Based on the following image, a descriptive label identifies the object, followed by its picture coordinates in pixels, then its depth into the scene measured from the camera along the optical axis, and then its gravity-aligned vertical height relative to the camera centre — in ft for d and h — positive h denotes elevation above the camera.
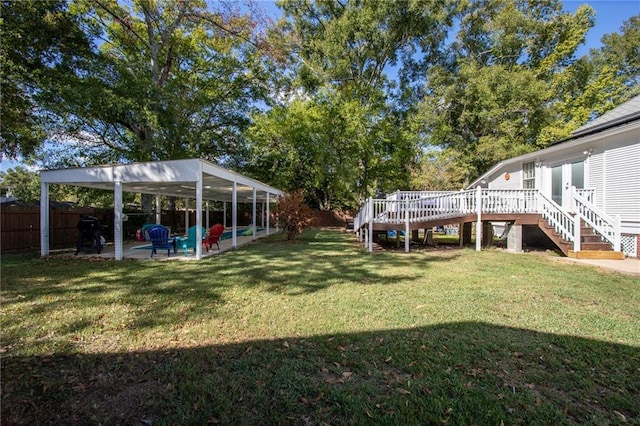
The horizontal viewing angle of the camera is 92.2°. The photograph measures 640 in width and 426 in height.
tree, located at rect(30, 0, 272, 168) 45.16 +22.69
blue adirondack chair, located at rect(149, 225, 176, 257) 29.63 -2.66
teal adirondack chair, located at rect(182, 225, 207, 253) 31.61 -2.79
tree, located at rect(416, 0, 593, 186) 65.57 +29.46
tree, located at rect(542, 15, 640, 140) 67.51 +30.27
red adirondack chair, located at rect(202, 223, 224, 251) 33.73 -2.87
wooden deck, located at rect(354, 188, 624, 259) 29.22 -0.33
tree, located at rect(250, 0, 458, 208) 71.92 +29.93
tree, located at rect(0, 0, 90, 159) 35.42 +19.78
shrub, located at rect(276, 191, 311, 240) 43.60 -0.38
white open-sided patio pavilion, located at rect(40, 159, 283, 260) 28.12 +3.36
